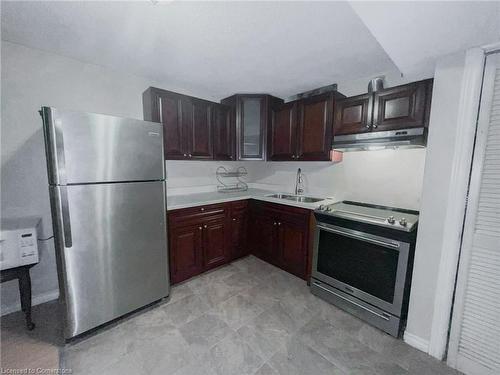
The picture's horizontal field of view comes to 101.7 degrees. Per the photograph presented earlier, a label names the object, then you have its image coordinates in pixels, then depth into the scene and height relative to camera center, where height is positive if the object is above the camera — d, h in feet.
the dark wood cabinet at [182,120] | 7.47 +1.83
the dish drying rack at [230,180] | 10.52 -0.66
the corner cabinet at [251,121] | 9.29 +2.17
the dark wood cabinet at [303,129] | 7.61 +1.63
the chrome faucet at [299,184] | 9.80 -0.74
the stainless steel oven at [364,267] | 5.26 -2.83
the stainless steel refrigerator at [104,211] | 4.64 -1.17
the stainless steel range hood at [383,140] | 5.44 +0.90
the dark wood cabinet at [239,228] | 8.87 -2.70
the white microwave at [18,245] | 4.76 -1.94
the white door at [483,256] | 4.15 -1.80
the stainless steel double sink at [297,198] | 9.12 -1.34
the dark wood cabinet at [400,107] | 5.45 +1.79
